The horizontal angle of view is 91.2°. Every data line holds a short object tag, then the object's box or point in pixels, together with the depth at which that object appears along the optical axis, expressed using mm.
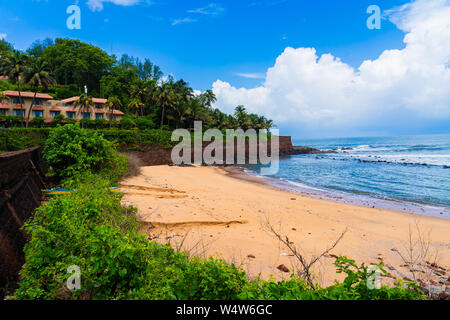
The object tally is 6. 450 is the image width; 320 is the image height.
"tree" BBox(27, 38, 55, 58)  65562
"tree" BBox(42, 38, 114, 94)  54062
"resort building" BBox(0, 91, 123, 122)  35875
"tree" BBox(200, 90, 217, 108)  63625
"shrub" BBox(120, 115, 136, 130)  39944
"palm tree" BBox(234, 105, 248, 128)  61688
